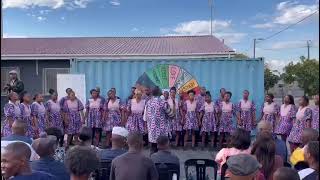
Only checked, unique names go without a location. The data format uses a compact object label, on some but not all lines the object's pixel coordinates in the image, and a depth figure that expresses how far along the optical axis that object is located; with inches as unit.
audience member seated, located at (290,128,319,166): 165.2
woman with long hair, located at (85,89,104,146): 373.7
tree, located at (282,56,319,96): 808.3
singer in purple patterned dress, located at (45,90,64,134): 361.4
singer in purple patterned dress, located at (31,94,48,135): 335.6
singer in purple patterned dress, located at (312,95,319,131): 300.8
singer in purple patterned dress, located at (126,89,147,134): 357.4
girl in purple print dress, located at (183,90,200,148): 373.4
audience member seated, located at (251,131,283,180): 144.3
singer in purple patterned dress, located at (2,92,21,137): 304.0
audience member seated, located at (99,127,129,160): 174.9
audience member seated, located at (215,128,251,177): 162.4
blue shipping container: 401.4
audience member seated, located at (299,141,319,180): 127.1
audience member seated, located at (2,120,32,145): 187.9
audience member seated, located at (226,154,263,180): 106.3
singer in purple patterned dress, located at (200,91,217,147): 370.9
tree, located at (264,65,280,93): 1260.0
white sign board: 407.2
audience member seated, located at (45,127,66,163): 201.6
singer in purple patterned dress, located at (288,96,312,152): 309.6
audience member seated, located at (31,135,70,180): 139.2
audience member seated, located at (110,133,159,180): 149.8
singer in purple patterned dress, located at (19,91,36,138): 317.4
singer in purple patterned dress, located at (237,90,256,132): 371.9
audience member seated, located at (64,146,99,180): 113.0
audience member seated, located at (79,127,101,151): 189.6
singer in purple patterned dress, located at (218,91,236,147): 370.6
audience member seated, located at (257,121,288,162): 180.9
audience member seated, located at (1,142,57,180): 105.1
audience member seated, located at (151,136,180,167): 179.0
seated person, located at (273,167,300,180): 107.4
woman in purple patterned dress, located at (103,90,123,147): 370.6
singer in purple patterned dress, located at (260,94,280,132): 352.2
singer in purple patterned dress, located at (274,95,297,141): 329.1
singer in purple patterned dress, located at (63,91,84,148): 369.4
